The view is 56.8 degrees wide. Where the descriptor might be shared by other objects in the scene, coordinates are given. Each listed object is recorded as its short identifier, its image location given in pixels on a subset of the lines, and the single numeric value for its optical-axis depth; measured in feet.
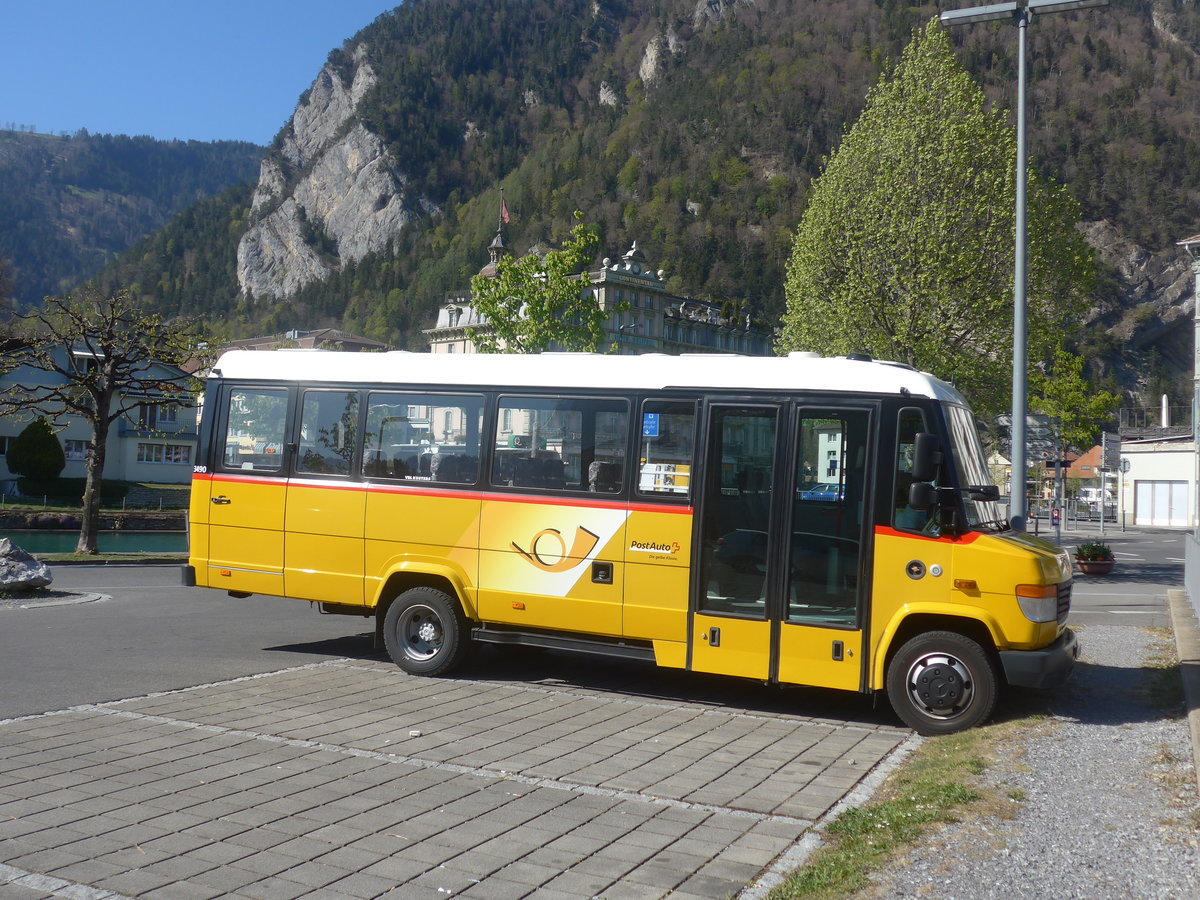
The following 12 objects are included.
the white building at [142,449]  236.02
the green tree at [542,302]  122.72
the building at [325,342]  412.93
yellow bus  28.04
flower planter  83.30
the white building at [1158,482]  204.95
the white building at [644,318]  365.20
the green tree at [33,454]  198.90
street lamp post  50.57
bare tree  89.25
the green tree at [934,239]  84.69
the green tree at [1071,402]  180.75
